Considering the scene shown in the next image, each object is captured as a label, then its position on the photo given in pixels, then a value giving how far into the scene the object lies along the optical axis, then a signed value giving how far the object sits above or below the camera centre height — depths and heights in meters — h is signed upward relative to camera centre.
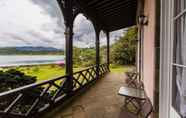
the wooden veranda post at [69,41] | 2.06 +0.45
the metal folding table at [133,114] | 1.60 -1.09
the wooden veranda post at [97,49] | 3.83 +0.43
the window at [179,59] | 0.63 +0.00
